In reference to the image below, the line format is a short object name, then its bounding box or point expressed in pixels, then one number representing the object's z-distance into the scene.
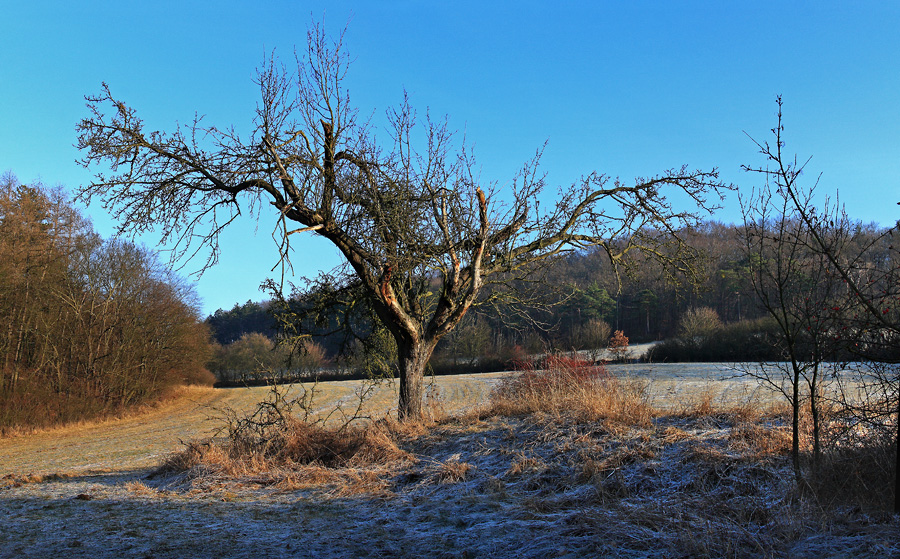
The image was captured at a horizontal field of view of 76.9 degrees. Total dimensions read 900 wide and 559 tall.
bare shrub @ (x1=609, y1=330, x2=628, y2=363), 30.35
